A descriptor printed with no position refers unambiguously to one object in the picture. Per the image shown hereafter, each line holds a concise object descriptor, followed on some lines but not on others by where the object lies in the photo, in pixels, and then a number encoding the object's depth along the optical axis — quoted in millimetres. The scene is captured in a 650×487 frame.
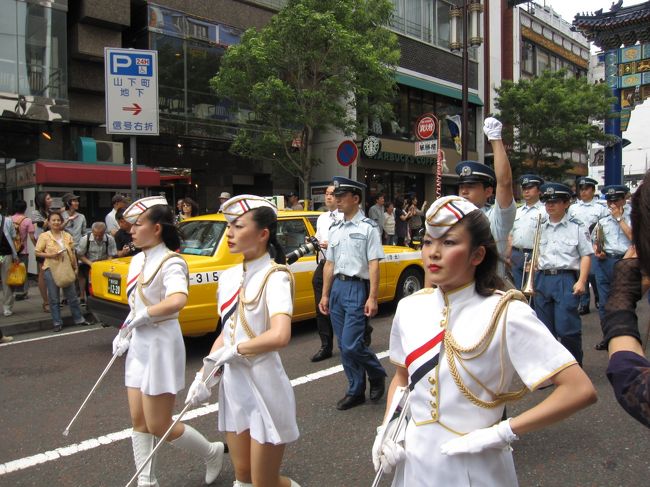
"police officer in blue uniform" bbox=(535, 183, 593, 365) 5031
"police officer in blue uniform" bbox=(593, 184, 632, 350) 7090
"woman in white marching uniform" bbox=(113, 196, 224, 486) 3000
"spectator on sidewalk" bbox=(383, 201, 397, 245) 16016
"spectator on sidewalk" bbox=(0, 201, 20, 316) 7633
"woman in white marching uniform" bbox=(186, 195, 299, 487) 2494
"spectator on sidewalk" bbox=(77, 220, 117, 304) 8500
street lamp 14859
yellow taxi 6148
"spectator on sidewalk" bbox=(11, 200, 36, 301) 9336
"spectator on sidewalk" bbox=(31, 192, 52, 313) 8508
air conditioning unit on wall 14438
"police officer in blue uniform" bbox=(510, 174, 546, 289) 6273
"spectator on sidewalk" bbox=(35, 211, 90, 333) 7848
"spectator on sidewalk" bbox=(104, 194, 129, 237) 9188
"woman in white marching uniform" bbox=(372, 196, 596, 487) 1650
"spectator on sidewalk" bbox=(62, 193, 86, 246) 9156
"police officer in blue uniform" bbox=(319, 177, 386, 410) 4652
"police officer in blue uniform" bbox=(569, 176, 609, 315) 8922
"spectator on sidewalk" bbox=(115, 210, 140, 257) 8016
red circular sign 14528
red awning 11180
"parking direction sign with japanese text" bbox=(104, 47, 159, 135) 7258
